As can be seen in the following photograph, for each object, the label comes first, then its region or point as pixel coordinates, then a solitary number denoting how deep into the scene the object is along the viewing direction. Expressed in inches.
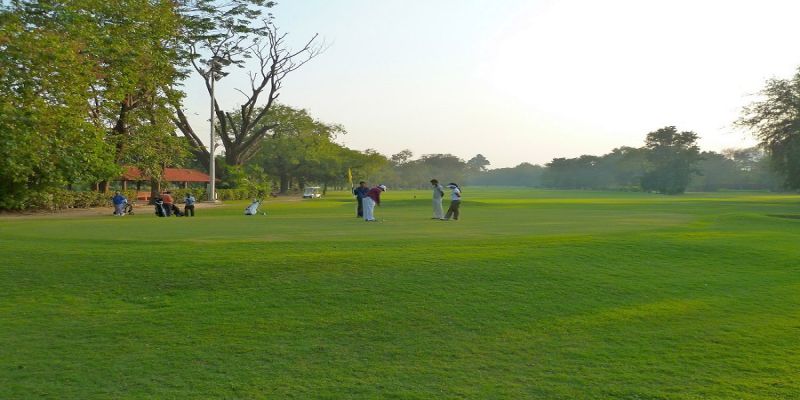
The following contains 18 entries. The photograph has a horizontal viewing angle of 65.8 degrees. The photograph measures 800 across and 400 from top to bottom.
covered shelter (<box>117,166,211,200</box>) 2154.3
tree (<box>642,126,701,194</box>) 4680.1
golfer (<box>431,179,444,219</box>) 980.9
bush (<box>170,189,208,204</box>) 2111.2
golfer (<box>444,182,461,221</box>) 936.9
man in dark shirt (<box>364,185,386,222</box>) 958.7
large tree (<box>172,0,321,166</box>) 2108.8
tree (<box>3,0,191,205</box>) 1159.0
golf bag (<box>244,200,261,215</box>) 1230.0
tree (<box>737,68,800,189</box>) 1977.1
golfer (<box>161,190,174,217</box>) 1177.2
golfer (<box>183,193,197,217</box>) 1194.0
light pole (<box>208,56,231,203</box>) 1969.9
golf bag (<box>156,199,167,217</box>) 1165.5
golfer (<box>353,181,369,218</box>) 1022.9
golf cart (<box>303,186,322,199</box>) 3206.2
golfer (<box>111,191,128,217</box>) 1270.9
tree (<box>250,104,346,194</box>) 3307.1
